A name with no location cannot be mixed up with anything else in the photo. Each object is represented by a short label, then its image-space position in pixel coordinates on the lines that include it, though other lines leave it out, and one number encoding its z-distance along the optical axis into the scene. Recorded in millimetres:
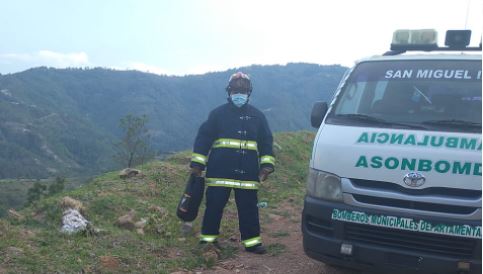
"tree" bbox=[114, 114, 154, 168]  32969
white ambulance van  3656
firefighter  5418
